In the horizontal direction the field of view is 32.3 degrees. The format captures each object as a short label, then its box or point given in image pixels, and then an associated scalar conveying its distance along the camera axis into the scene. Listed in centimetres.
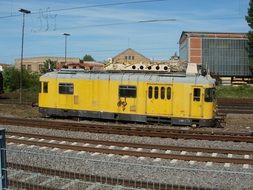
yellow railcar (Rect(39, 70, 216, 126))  2277
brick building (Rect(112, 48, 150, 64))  13138
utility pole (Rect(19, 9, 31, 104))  3932
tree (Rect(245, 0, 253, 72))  8371
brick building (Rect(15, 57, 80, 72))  14038
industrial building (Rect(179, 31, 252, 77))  9006
